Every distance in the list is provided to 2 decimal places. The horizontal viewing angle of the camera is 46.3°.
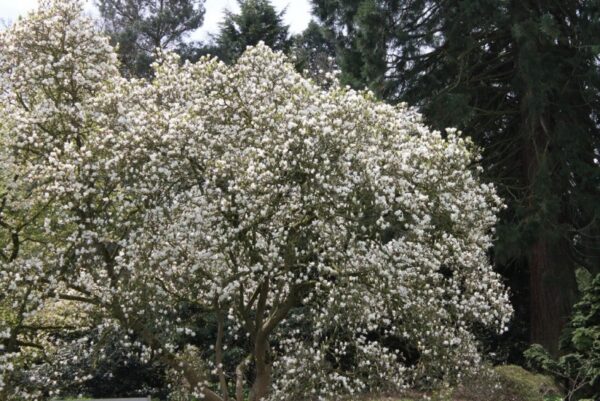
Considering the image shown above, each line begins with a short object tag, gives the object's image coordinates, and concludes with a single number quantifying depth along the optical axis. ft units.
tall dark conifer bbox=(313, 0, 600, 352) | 38.83
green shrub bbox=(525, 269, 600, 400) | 31.78
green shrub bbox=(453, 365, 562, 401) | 34.88
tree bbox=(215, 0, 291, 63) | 74.49
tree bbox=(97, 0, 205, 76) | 93.87
